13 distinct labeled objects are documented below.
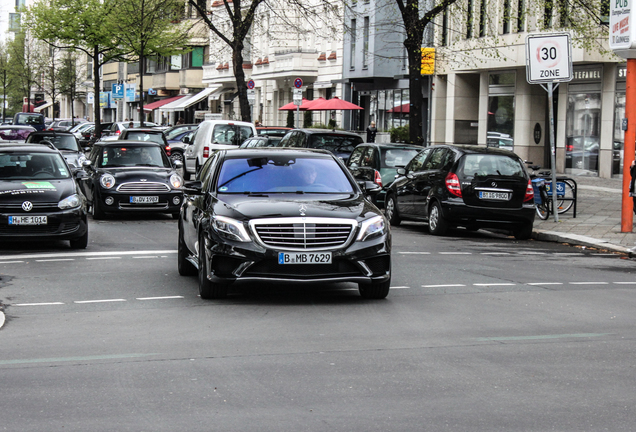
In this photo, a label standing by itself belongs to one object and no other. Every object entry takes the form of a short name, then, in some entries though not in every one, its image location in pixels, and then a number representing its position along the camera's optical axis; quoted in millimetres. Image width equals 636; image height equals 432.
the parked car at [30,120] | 64250
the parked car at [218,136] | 30484
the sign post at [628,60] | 16405
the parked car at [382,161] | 21641
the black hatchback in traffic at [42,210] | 14406
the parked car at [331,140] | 24859
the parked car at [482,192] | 17391
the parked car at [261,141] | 27844
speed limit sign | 19203
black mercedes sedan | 9438
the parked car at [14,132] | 49219
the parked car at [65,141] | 27944
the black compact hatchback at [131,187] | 20000
